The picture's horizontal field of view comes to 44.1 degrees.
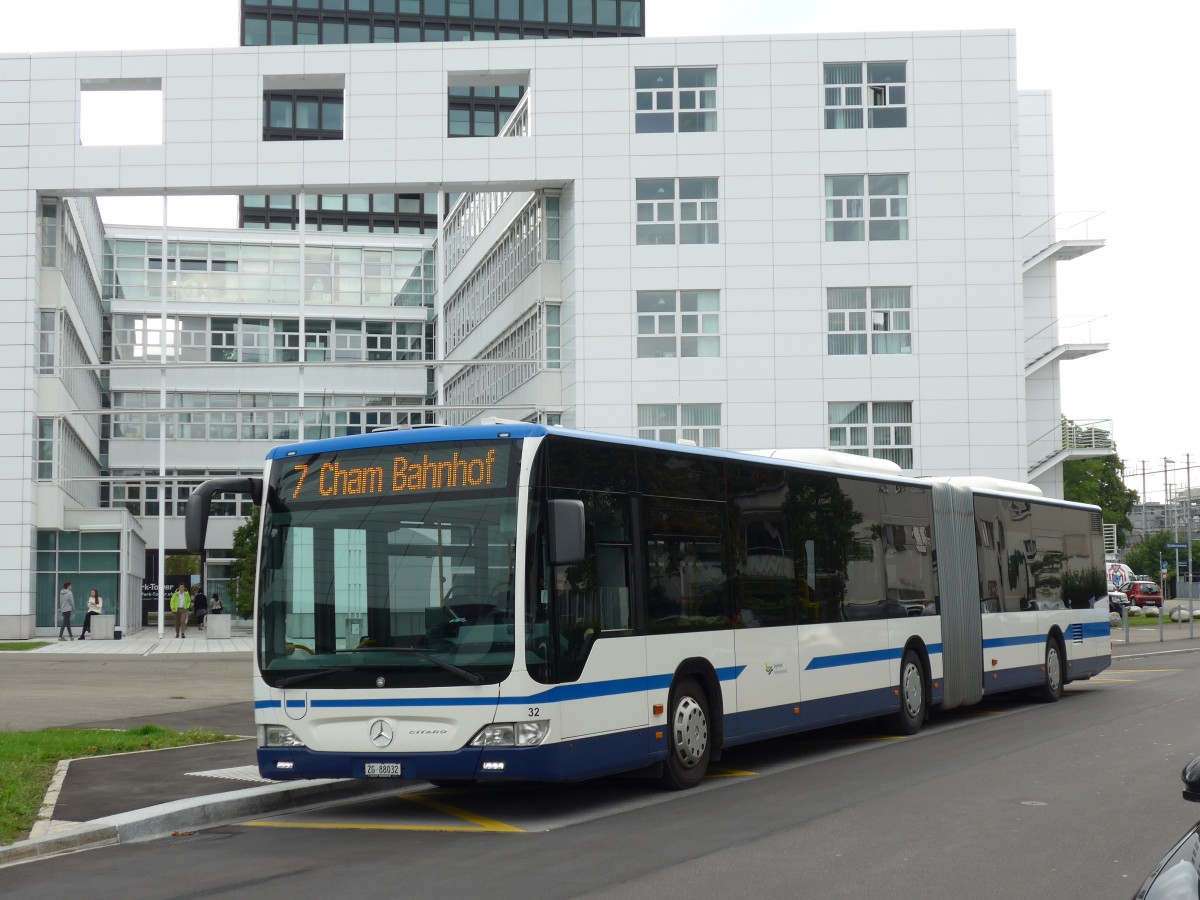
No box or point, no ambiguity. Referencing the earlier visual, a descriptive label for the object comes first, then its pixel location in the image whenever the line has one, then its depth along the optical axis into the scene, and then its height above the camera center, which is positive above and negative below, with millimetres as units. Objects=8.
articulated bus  10695 -222
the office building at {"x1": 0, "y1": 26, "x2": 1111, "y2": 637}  45562 +11471
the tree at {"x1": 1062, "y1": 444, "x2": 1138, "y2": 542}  87750 +5092
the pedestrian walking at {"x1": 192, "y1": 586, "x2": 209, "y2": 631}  54034 -792
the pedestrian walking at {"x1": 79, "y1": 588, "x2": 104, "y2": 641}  47438 -681
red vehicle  78438 -1509
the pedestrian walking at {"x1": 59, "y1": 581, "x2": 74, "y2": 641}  46312 -567
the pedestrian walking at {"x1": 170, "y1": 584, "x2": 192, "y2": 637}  51188 -789
